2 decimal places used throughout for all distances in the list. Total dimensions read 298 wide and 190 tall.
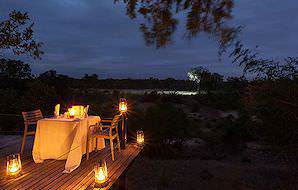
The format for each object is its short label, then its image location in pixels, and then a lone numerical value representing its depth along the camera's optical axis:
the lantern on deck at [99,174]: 2.49
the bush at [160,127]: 6.25
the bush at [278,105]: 3.12
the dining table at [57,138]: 3.11
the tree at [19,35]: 3.60
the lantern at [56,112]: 3.46
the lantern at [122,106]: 3.86
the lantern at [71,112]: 3.39
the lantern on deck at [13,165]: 2.63
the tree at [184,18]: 1.44
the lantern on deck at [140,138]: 4.19
